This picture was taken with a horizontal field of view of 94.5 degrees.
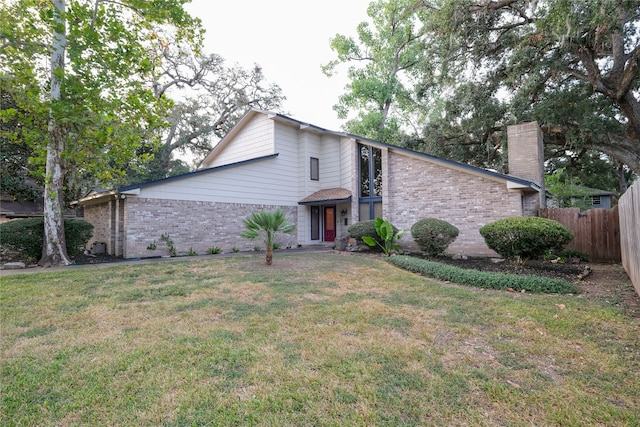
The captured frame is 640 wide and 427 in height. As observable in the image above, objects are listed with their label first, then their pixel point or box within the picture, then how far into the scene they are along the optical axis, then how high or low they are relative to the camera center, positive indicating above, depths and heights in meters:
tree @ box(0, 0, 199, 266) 9.14 +4.68
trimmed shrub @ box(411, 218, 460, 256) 10.53 -0.53
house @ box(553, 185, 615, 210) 18.86 +1.59
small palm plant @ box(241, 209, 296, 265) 9.53 -0.08
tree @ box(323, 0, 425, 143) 25.58 +13.93
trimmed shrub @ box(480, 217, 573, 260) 7.75 -0.47
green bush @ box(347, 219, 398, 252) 13.33 -0.46
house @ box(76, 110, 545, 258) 11.83 +1.31
